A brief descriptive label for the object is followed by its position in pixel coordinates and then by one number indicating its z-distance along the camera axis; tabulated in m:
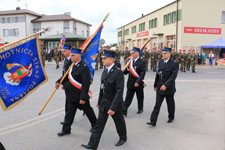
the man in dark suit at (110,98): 3.68
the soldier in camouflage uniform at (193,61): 17.08
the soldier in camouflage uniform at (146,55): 18.45
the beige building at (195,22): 26.67
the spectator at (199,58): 24.16
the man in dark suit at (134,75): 5.70
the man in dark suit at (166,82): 4.88
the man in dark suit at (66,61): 4.78
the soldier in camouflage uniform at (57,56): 18.75
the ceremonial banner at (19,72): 3.46
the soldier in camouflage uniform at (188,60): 17.77
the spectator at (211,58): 23.36
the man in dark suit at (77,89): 4.13
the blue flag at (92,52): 5.04
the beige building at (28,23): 48.16
